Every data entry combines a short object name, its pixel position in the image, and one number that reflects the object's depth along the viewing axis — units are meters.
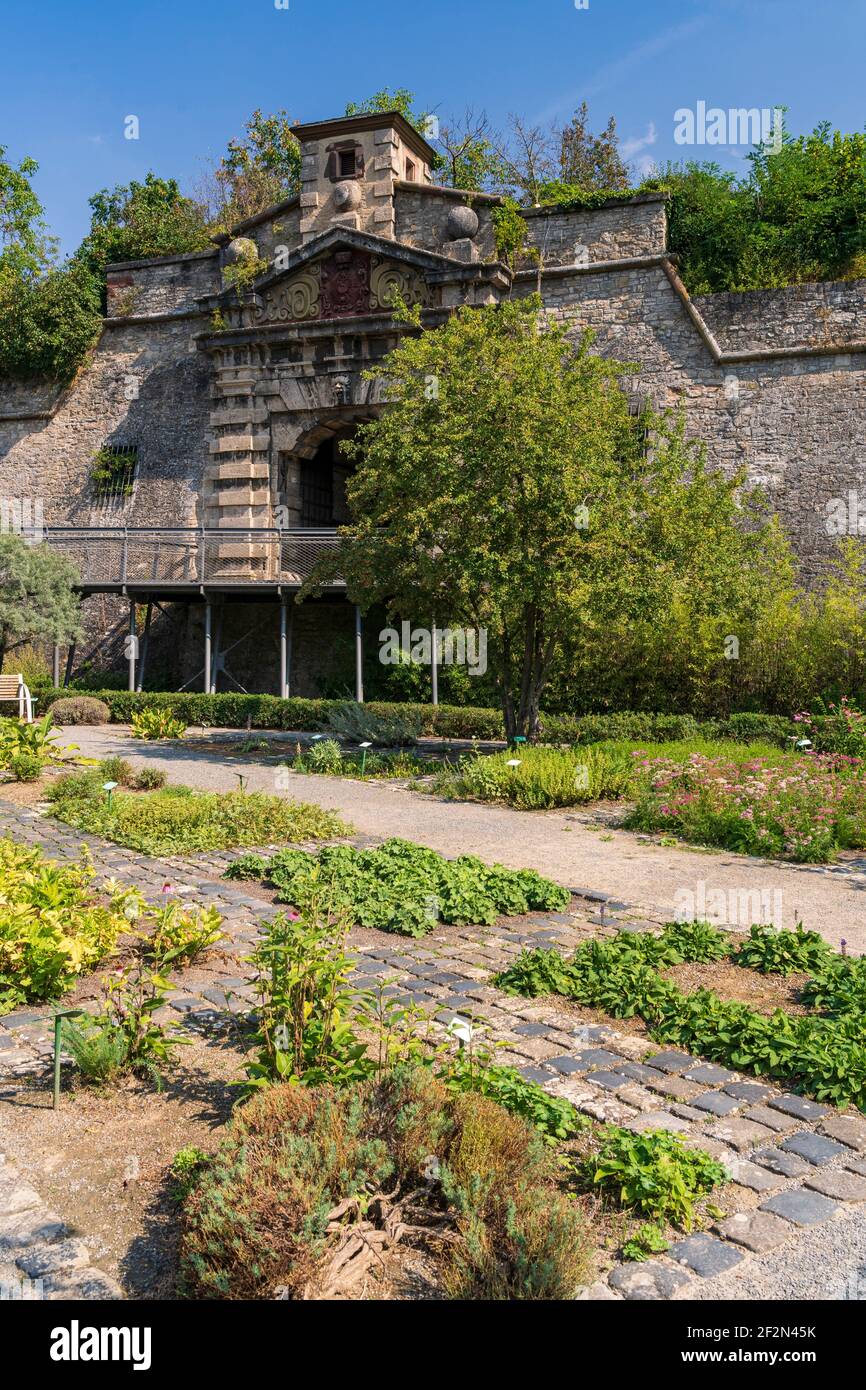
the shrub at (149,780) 11.71
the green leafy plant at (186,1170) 3.40
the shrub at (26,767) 11.95
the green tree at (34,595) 20.42
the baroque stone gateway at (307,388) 20.38
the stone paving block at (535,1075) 4.33
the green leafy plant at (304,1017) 3.93
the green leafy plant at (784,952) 5.64
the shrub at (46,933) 5.18
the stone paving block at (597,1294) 2.94
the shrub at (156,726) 17.34
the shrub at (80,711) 19.81
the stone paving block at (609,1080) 4.31
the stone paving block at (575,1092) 4.18
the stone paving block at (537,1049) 4.59
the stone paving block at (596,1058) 4.52
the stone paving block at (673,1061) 4.52
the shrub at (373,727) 15.88
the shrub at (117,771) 11.96
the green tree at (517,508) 12.98
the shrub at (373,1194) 2.88
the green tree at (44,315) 26.34
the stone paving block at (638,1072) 4.39
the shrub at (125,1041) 4.25
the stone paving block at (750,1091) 4.25
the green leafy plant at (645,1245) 3.16
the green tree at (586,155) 25.80
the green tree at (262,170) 29.00
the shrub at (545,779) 11.24
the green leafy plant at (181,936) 5.57
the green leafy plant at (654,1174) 3.38
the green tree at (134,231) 26.70
